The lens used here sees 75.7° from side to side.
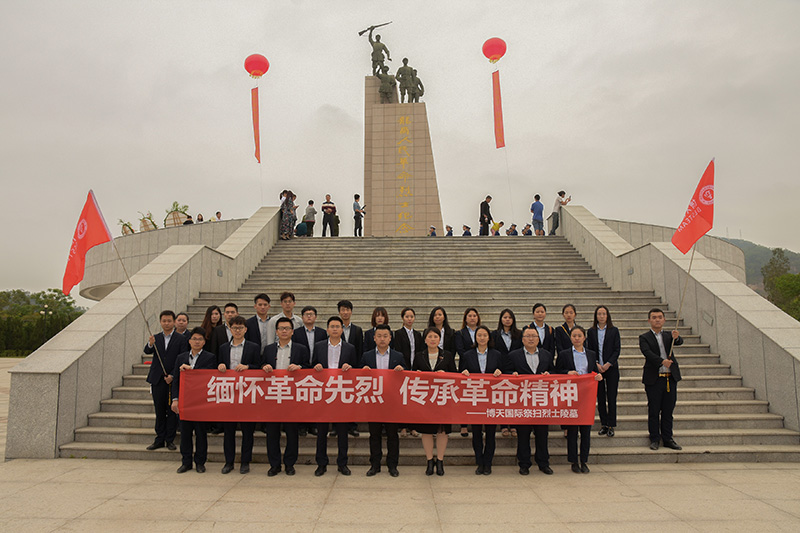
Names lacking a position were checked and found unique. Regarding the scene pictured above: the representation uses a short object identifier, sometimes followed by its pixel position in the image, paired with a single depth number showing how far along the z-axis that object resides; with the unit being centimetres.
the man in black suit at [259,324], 589
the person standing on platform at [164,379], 564
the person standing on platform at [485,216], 1722
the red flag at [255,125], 1692
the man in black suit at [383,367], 508
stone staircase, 568
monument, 2192
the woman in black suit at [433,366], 518
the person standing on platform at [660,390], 565
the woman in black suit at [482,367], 518
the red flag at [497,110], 1859
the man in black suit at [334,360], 510
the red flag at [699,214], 614
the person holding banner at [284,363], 509
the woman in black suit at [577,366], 523
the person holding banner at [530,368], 518
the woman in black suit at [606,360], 578
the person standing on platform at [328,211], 1644
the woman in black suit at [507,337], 572
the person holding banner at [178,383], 514
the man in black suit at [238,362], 517
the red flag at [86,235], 577
